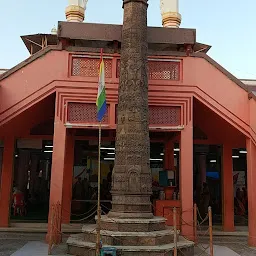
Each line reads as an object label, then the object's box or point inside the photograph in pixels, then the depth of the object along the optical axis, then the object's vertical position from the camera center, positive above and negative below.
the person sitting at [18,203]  13.30 -1.59
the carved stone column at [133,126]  7.23 +1.17
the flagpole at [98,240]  5.72 -1.38
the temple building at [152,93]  8.98 +2.46
